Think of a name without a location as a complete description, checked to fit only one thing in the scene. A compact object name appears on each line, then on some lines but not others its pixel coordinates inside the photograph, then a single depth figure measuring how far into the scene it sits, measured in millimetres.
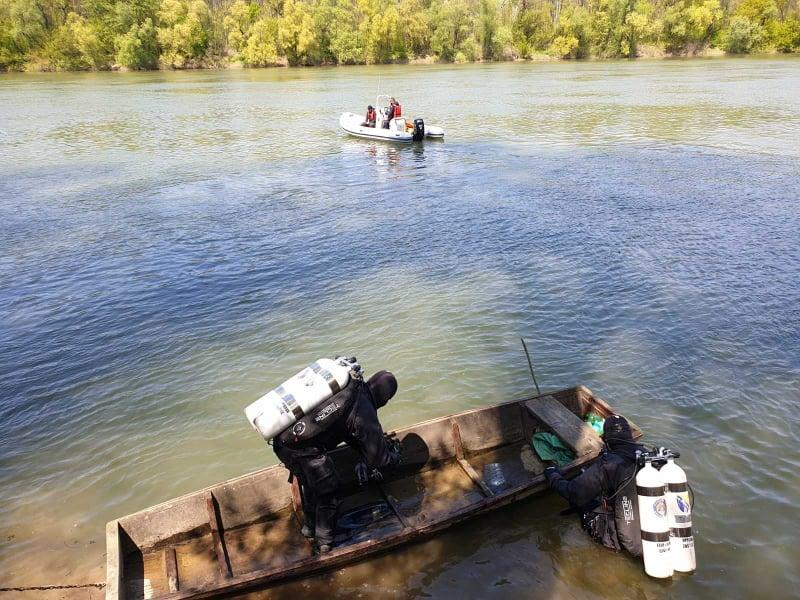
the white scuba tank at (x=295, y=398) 6273
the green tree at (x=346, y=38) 95188
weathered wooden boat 6625
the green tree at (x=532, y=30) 100125
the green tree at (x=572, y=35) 95500
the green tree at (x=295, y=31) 91875
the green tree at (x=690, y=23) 89188
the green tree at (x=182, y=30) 90062
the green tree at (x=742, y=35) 87438
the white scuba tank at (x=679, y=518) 6324
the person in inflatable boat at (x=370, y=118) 34500
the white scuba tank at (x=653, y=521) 6328
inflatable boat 32906
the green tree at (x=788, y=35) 88000
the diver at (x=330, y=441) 6352
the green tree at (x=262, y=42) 93375
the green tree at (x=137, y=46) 88938
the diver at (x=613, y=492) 6684
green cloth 8352
